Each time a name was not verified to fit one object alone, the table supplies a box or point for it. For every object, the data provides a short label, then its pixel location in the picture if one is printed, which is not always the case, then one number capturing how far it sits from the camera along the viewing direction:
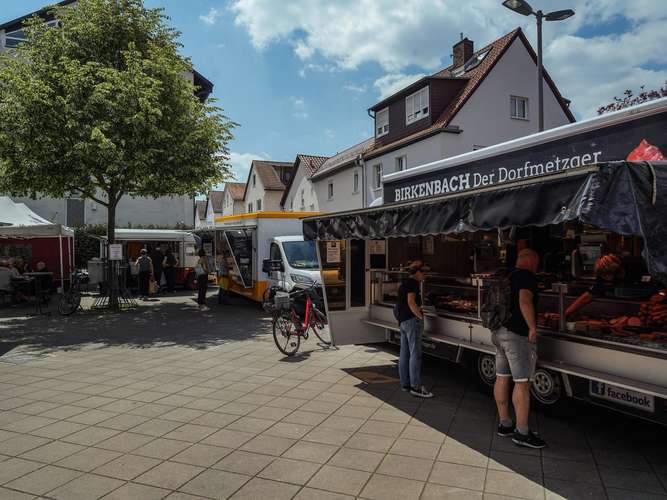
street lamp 11.27
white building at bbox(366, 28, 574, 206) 20.95
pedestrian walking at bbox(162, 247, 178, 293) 20.23
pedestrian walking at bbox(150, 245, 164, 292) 19.73
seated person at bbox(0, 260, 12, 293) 15.18
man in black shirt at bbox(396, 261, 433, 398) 5.99
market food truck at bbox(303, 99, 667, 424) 3.39
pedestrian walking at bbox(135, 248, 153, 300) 18.61
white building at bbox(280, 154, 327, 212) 33.62
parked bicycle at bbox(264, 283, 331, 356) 8.44
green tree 12.46
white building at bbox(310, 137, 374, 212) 27.12
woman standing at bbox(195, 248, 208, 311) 15.30
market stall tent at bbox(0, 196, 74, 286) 14.45
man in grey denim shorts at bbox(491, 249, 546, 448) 4.45
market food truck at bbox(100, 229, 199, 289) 21.22
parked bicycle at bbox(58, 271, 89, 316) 13.43
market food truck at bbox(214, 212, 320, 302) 13.39
